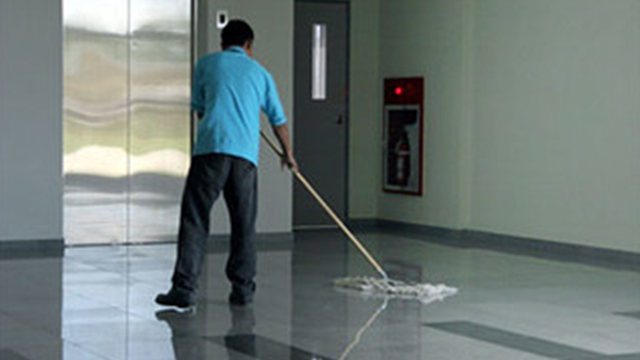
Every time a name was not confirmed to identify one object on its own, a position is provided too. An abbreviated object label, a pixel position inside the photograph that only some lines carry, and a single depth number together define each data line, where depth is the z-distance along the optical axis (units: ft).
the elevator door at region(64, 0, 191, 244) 39.17
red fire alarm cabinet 45.42
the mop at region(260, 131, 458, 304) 28.22
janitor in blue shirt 25.48
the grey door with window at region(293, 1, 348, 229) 46.47
